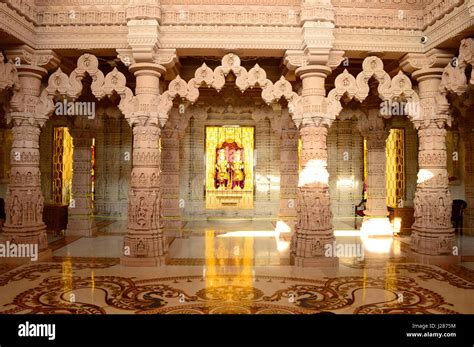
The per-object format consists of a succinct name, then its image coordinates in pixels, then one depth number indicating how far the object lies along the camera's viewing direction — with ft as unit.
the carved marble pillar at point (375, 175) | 30.25
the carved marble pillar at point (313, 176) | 20.93
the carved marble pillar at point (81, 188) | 30.86
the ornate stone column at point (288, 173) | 30.22
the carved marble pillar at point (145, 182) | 20.84
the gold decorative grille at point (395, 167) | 42.57
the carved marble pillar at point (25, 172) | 21.70
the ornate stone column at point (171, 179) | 30.14
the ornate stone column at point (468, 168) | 33.65
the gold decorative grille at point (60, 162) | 41.57
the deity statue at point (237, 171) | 43.86
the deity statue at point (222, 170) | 43.73
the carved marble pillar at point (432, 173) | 22.03
